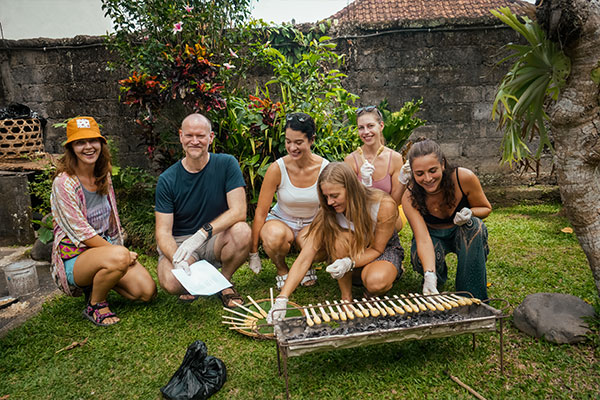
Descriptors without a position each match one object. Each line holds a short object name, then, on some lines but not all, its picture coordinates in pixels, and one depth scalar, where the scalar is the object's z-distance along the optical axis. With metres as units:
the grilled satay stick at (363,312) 2.19
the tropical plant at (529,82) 2.34
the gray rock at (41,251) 4.44
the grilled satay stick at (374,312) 2.18
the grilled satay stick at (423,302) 2.25
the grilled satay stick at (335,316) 2.17
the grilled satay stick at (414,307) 2.21
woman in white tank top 3.32
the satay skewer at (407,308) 2.20
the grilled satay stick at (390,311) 2.14
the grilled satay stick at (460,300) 2.29
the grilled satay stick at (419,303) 2.23
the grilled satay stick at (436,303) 2.23
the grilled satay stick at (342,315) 2.16
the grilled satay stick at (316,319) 2.12
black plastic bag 2.11
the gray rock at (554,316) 2.41
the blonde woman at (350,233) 2.66
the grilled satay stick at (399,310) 2.15
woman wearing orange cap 2.88
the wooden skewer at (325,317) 2.12
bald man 3.08
